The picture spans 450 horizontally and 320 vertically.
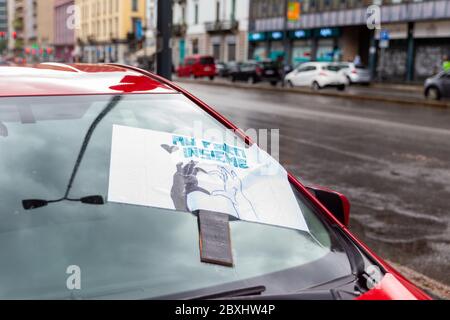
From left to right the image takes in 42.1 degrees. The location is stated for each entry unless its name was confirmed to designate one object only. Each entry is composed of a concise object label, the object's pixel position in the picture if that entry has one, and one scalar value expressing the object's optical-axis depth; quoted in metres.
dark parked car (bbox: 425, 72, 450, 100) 22.80
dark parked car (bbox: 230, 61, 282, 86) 35.53
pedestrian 30.28
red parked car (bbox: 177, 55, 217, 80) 44.47
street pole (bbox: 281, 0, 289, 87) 31.67
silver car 35.72
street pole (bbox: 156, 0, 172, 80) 7.80
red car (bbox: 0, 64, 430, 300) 1.79
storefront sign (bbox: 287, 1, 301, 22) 33.22
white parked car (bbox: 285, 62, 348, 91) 30.03
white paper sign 2.15
